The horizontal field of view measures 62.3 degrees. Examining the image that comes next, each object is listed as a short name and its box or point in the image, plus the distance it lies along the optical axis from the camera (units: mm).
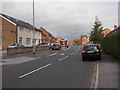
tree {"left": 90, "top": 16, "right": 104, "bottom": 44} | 28803
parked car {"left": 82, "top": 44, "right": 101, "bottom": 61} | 9184
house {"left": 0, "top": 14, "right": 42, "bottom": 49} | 22492
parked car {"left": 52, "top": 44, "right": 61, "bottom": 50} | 22393
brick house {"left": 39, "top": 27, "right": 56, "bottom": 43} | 47155
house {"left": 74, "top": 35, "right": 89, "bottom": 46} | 87580
